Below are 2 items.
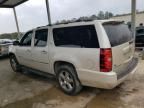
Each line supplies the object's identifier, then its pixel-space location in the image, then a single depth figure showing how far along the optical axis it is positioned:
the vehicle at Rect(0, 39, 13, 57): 6.28
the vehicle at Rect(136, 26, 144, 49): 6.33
